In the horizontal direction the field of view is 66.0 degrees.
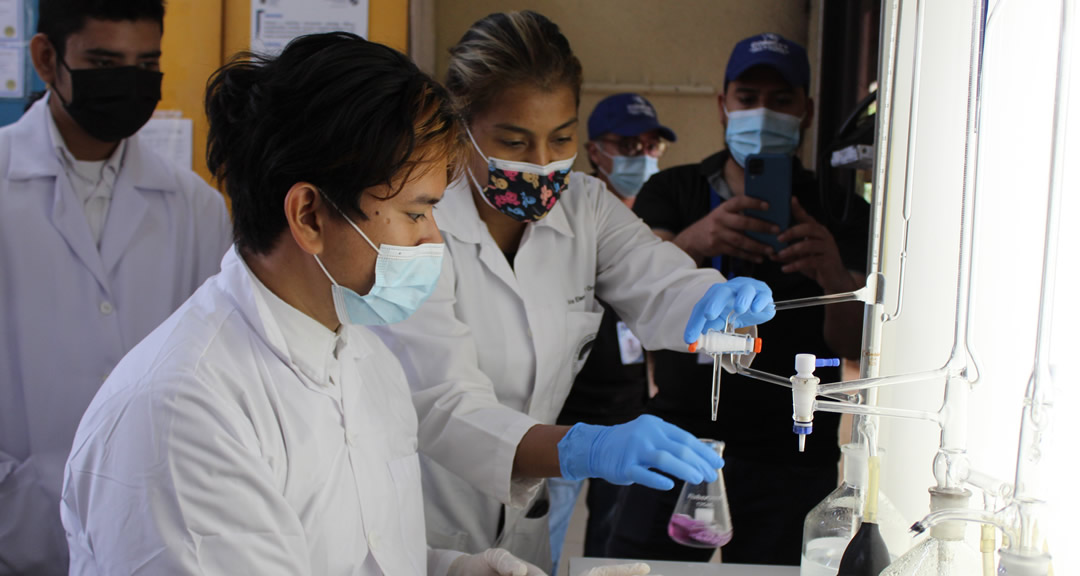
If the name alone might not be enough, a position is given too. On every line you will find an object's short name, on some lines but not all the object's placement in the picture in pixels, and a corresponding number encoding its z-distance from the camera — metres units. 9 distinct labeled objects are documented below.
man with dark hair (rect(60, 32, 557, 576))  0.93
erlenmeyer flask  1.41
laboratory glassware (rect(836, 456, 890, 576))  0.93
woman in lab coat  1.44
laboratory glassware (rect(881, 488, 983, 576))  0.77
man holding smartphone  1.86
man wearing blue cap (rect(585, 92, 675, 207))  3.03
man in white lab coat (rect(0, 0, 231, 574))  1.72
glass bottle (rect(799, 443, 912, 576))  1.00
